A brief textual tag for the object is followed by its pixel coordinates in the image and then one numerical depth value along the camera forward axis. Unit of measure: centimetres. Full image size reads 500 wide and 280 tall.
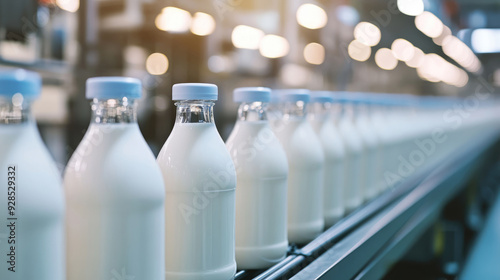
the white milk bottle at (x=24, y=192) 46
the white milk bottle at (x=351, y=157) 123
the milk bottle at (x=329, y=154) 109
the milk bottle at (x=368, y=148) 137
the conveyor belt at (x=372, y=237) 81
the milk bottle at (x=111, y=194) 53
